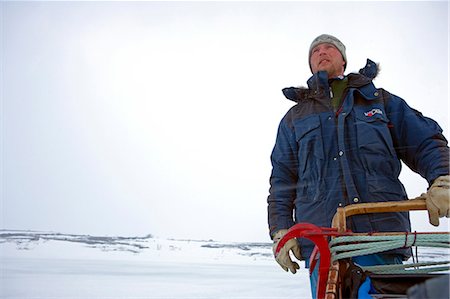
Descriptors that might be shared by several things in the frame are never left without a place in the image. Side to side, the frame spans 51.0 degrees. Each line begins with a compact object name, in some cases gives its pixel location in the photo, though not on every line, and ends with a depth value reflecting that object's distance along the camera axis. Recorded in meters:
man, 0.99
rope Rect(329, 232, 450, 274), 0.71
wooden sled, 0.68
